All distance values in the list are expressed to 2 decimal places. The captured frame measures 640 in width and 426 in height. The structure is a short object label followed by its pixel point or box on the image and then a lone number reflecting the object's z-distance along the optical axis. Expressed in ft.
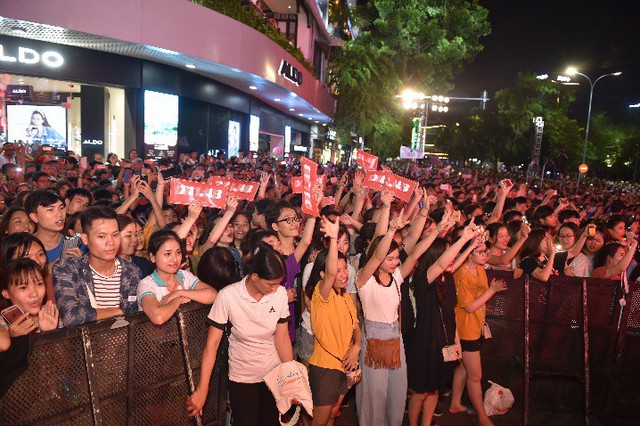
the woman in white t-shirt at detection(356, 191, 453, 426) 14.69
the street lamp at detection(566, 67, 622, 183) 98.08
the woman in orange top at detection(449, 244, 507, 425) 17.09
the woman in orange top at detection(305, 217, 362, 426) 13.75
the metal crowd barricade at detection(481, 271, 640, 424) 18.29
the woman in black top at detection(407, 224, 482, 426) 15.67
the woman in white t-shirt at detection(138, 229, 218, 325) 12.16
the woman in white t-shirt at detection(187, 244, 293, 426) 12.34
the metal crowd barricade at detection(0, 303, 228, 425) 10.07
